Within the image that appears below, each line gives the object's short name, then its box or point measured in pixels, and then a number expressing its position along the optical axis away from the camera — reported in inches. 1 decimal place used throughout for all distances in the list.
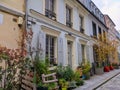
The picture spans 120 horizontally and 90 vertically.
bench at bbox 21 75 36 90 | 144.2
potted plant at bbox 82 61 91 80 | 273.1
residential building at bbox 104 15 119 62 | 615.2
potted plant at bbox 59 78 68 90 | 175.6
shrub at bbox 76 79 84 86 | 211.5
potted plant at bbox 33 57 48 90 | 160.3
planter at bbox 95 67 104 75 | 353.4
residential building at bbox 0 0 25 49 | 153.2
